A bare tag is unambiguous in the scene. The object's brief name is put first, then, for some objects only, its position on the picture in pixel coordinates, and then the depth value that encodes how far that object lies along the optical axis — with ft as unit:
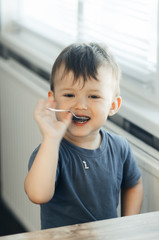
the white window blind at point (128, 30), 5.22
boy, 4.05
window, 5.15
